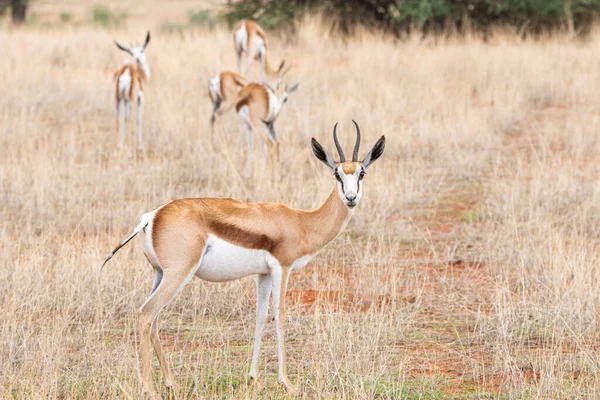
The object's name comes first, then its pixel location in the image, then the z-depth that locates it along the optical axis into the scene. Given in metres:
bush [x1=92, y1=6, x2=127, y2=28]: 58.31
